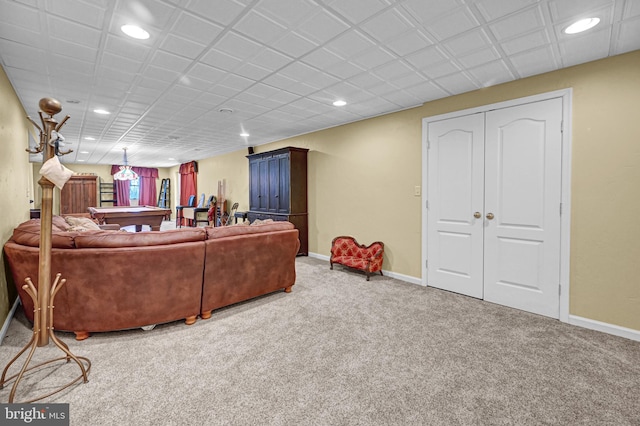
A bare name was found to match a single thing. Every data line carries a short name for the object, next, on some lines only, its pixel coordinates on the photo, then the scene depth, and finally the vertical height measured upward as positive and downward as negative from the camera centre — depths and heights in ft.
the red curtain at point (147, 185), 38.50 +3.18
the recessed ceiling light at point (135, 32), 6.93 +4.44
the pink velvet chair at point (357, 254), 13.78 -2.39
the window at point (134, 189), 37.68 +2.53
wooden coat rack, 5.79 -1.18
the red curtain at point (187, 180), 32.72 +3.34
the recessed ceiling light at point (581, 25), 6.68 +4.49
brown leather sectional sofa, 7.55 -1.86
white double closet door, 9.50 +0.17
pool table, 19.70 -0.59
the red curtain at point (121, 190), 36.58 +2.37
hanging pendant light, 23.23 +2.80
